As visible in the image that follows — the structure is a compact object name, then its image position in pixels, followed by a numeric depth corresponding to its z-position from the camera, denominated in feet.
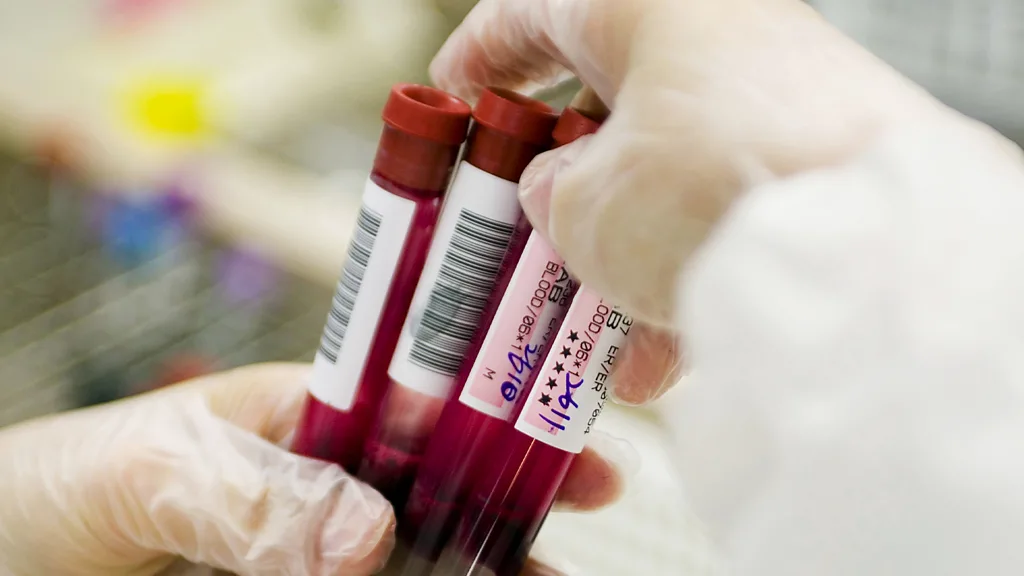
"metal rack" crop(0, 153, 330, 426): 2.77
